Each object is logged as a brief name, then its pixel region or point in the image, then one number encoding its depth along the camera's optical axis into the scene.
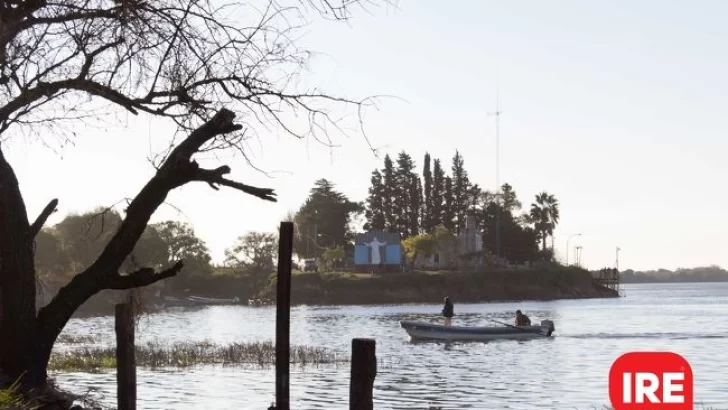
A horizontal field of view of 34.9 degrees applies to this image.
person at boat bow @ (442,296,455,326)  62.47
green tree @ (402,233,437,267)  163.88
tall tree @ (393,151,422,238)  177.50
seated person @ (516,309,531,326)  64.38
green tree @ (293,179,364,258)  178.38
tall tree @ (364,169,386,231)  177.00
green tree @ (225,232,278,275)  172.50
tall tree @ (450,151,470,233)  180.25
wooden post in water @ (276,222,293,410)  15.42
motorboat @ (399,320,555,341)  62.78
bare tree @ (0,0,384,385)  13.36
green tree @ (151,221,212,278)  147.38
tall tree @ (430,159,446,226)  178.62
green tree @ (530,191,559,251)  181.62
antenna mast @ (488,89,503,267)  171.41
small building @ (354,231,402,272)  160.75
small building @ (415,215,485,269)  169.88
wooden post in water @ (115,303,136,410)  19.06
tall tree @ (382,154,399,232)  176.12
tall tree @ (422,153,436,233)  178.12
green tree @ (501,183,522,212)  186.50
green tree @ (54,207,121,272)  126.34
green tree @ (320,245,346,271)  163.25
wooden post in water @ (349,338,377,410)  14.12
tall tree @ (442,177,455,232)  179.25
